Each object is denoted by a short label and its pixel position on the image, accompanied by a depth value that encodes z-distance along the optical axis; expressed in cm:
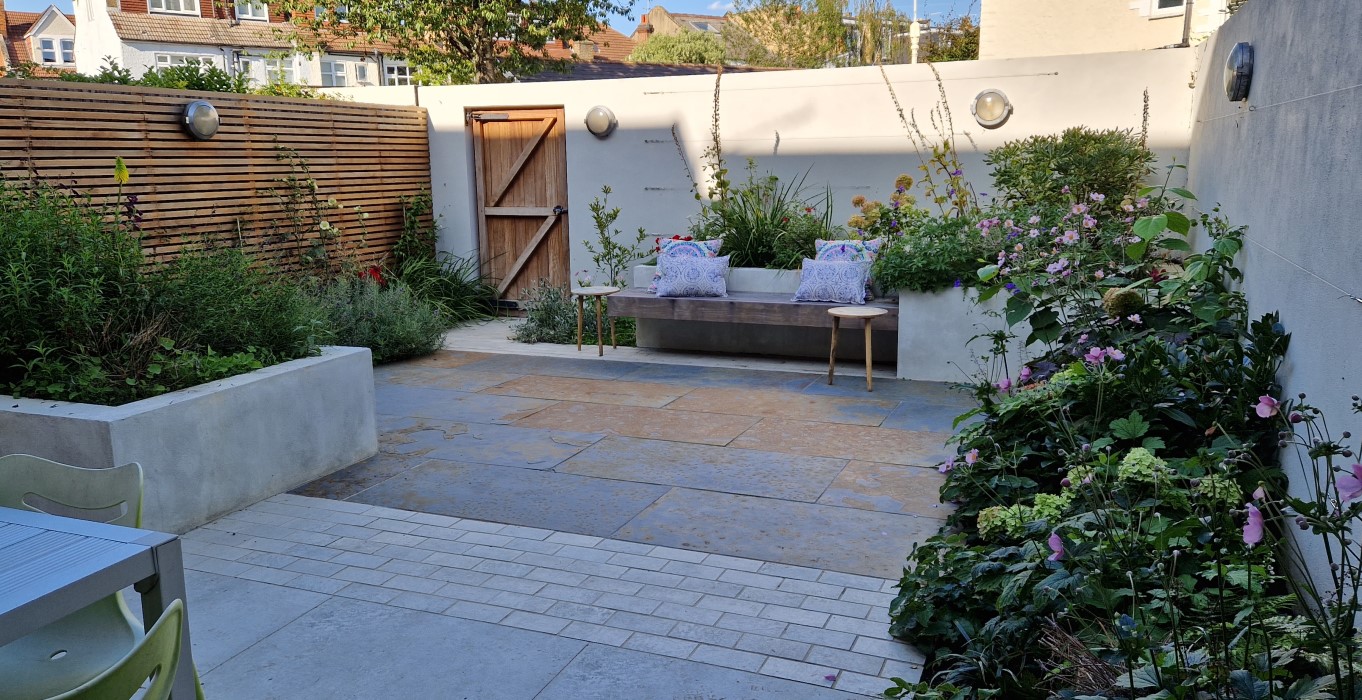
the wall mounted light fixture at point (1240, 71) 411
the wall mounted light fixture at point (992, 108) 754
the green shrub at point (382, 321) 737
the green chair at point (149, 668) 148
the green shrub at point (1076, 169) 671
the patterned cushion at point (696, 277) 740
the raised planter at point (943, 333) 641
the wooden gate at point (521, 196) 962
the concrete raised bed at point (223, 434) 366
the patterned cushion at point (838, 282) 687
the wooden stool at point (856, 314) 636
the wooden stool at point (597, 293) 764
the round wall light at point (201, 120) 714
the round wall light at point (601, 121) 907
